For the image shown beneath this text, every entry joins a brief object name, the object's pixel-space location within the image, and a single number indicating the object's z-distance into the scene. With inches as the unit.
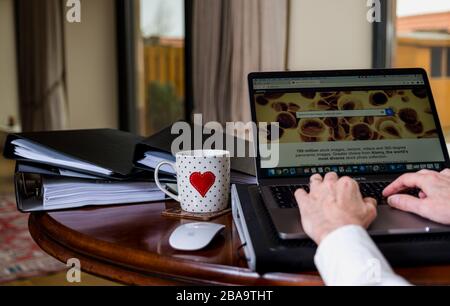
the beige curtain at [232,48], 113.6
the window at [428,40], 97.2
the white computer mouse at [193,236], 28.6
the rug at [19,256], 103.5
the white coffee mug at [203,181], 36.3
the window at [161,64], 157.3
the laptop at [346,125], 37.8
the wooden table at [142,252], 26.2
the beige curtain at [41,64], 192.6
